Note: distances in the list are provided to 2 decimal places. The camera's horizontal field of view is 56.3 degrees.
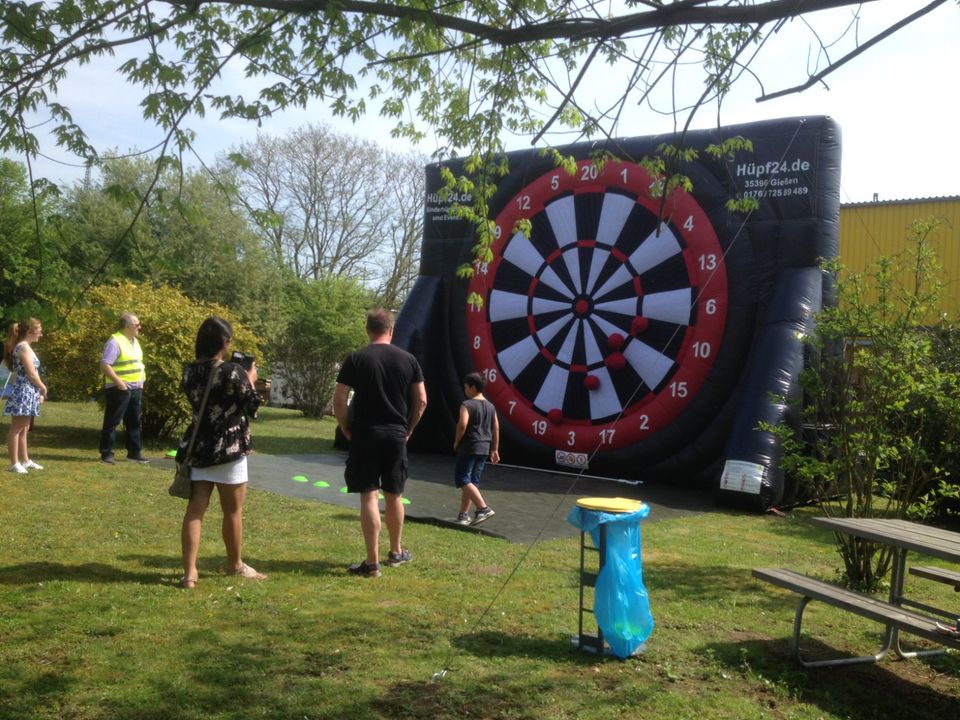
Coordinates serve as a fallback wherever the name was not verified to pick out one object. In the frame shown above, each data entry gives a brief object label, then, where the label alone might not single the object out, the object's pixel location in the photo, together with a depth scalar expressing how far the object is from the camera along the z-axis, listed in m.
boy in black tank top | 7.77
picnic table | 3.96
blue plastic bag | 4.32
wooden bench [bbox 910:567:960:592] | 4.50
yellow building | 17.47
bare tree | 36.50
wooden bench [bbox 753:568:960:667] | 3.85
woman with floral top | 5.21
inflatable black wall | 10.41
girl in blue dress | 8.81
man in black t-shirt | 5.70
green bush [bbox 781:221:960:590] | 5.88
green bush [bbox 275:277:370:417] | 21.45
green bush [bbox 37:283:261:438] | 11.68
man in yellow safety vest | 9.73
